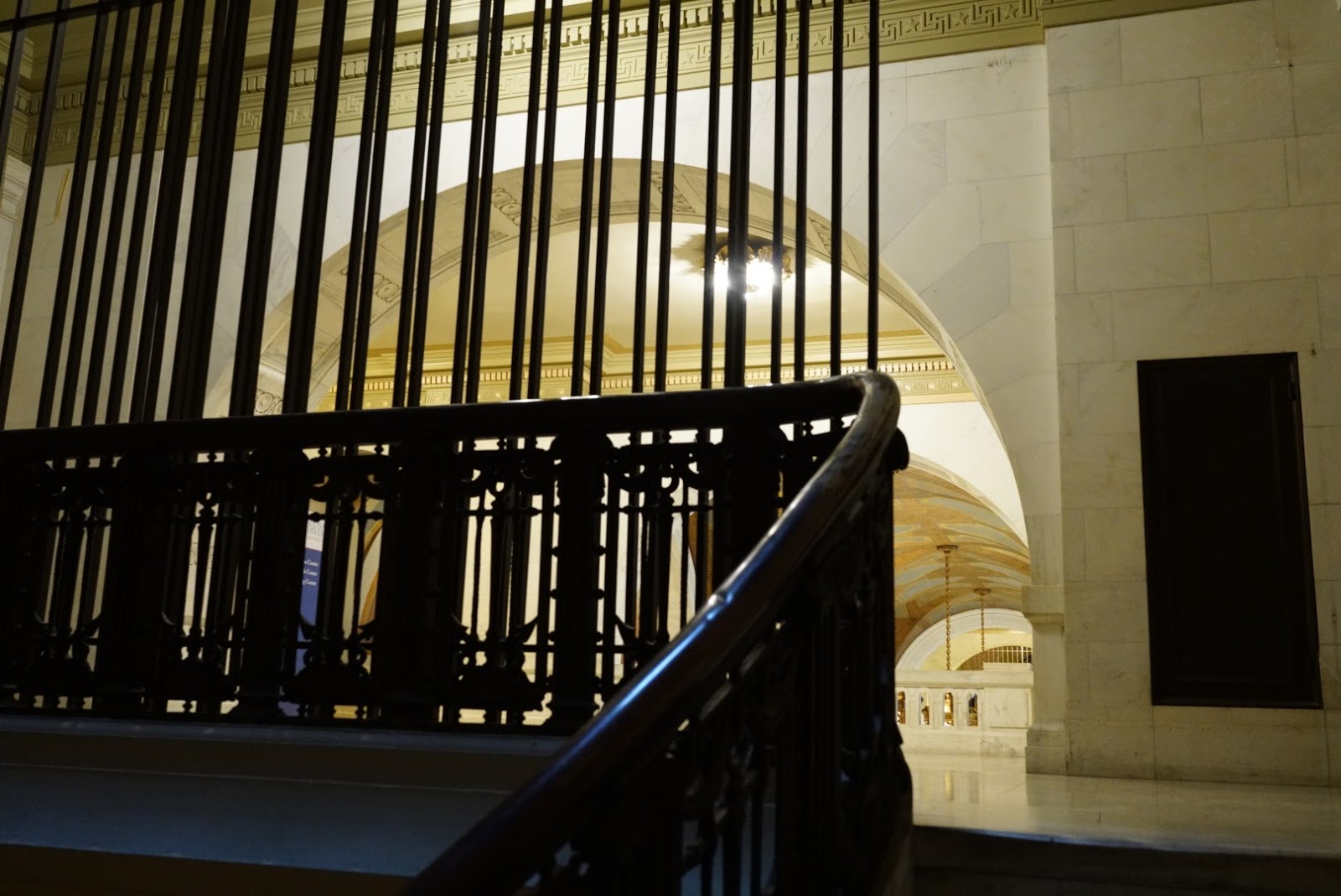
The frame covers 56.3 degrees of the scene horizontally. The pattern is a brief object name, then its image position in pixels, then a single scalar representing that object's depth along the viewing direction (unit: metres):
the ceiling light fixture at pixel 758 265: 11.00
